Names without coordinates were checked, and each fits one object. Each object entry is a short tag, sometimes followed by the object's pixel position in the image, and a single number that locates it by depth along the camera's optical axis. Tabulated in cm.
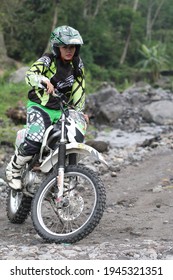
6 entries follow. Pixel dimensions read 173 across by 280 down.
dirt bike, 514
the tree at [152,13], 6369
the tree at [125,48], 5419
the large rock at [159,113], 1950
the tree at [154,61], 4401
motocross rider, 553
